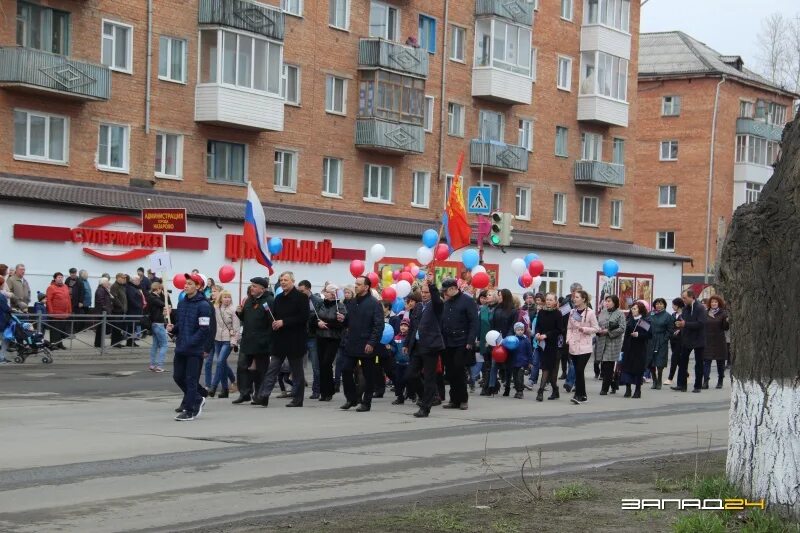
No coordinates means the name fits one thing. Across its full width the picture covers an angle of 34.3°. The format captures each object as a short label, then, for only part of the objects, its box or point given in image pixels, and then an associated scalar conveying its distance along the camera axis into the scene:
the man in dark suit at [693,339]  23.77
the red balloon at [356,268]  21.61
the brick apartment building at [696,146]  73.25
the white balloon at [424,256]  23.61
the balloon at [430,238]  25.50
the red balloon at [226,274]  23.88
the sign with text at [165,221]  27.14
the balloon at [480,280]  21.23
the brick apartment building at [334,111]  35.84
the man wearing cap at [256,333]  17.66
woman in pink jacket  20.03
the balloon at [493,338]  20.19
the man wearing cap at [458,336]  17.89
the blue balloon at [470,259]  23.47
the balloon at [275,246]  28.16
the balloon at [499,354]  20.41
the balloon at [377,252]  24.28
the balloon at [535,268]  27.20
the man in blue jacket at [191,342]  15.17
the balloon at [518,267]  25.44
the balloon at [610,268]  31.11
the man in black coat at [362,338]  17.39
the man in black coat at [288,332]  17.42
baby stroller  24.75
